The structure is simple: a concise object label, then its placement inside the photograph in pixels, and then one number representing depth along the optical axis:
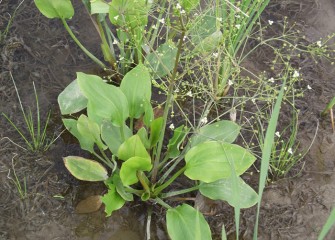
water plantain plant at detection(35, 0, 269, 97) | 1.50
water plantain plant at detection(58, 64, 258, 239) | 1.45
